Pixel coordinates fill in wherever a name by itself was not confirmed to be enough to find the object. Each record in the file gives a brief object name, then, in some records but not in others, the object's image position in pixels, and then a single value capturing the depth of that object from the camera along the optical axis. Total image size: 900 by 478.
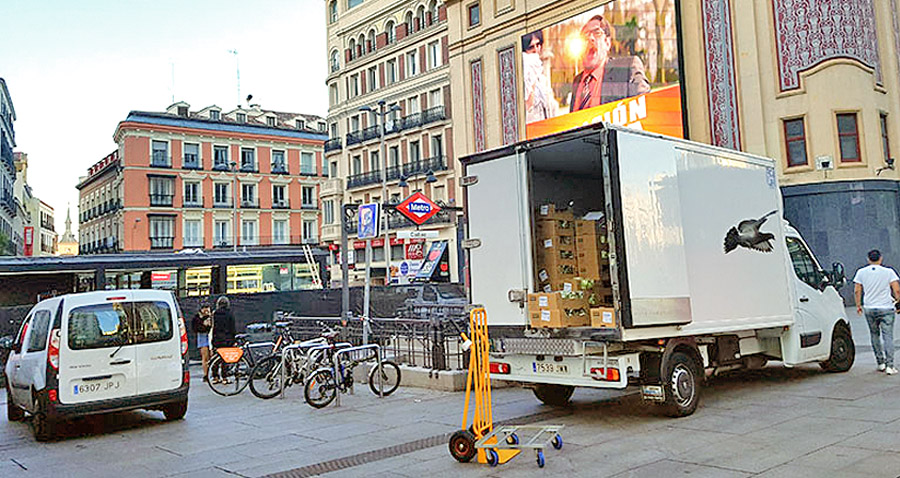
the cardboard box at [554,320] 8.27
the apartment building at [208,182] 60.69
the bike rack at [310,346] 11.53
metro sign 14.91
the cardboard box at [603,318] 7.89
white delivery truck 8.04
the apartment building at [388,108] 48.94
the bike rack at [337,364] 10.84
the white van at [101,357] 8.96
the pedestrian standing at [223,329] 13.15
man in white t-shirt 10.56
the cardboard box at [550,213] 9.02
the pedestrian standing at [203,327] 14.39
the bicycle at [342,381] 10.66
